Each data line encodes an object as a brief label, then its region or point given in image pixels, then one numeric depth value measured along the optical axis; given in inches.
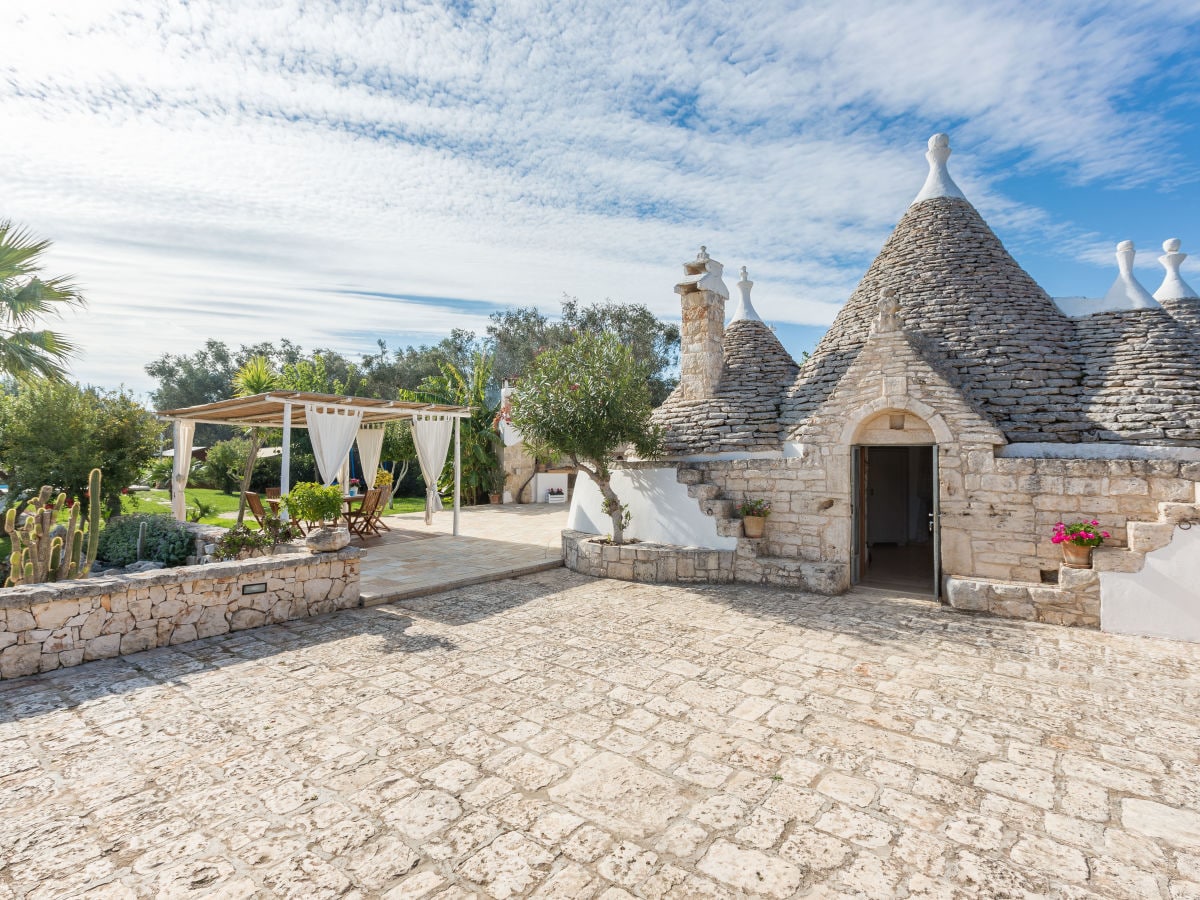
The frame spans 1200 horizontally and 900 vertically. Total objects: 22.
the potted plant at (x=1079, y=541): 268.5
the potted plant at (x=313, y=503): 320.5
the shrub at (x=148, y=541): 373.7
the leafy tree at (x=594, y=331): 1226.0
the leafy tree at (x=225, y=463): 857.5
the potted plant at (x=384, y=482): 502.6
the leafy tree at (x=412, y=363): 1326.3
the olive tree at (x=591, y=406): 355.3
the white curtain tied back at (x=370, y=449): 537.3
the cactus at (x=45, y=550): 240.5
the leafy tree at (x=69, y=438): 413.7
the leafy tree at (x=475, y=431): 807.1
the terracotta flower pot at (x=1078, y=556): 269.7
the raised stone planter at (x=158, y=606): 200.2
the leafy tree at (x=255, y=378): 777.6
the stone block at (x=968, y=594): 287.0
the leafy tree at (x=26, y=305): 347.9
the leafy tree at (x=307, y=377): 829.8
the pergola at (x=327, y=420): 385.1
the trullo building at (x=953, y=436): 272.8
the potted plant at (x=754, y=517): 354.0
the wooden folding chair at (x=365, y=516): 461.1
